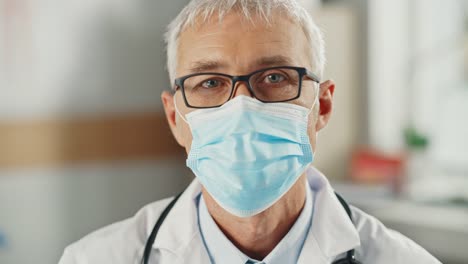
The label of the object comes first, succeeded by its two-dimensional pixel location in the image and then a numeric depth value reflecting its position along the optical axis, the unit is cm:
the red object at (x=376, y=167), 260
